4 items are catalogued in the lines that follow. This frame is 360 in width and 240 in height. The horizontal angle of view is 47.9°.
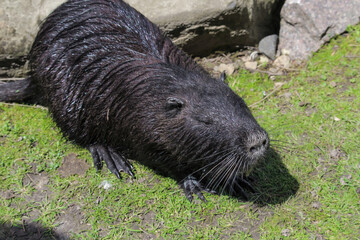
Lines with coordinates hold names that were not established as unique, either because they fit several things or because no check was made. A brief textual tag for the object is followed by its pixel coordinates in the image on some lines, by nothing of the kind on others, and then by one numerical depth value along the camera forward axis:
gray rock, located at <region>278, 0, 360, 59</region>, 4.73
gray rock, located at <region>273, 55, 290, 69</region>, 4.76
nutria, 2.98
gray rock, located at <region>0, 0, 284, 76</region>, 4.29
